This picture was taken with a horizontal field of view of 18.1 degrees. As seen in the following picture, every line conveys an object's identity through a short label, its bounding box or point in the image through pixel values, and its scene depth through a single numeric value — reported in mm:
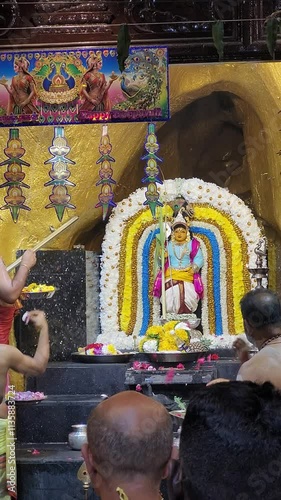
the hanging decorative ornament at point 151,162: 8188
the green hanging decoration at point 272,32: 3637
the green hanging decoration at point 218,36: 3839
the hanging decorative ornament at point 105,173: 8328
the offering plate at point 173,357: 8359
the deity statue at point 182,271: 9797
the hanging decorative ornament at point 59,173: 8203
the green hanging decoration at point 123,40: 3768
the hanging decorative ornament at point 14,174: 8188
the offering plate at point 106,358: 8602
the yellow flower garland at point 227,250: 9898
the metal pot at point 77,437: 6754
